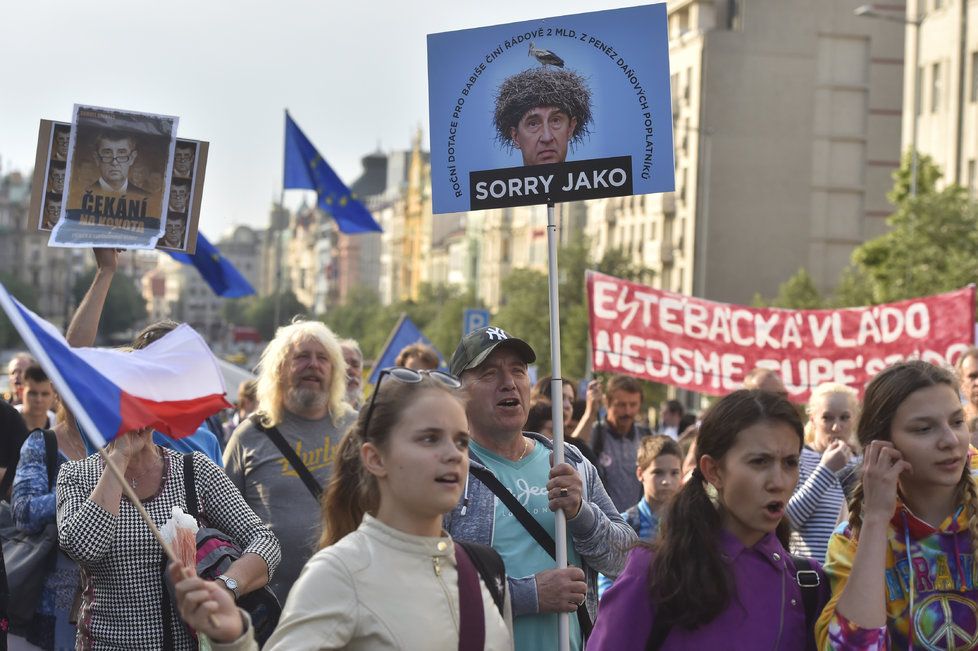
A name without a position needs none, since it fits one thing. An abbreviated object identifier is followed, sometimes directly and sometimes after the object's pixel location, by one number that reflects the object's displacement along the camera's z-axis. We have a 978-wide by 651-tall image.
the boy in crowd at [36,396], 9.45
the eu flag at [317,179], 20.75
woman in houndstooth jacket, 5.37
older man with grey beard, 7.10
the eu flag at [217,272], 11.58
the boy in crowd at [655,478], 8.23
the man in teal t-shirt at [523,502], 4.98
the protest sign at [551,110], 5.70
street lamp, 45.41
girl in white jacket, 3.77
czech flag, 4.41
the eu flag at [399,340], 16.47
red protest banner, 14.61
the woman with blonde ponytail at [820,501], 7.15
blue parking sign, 23.75
